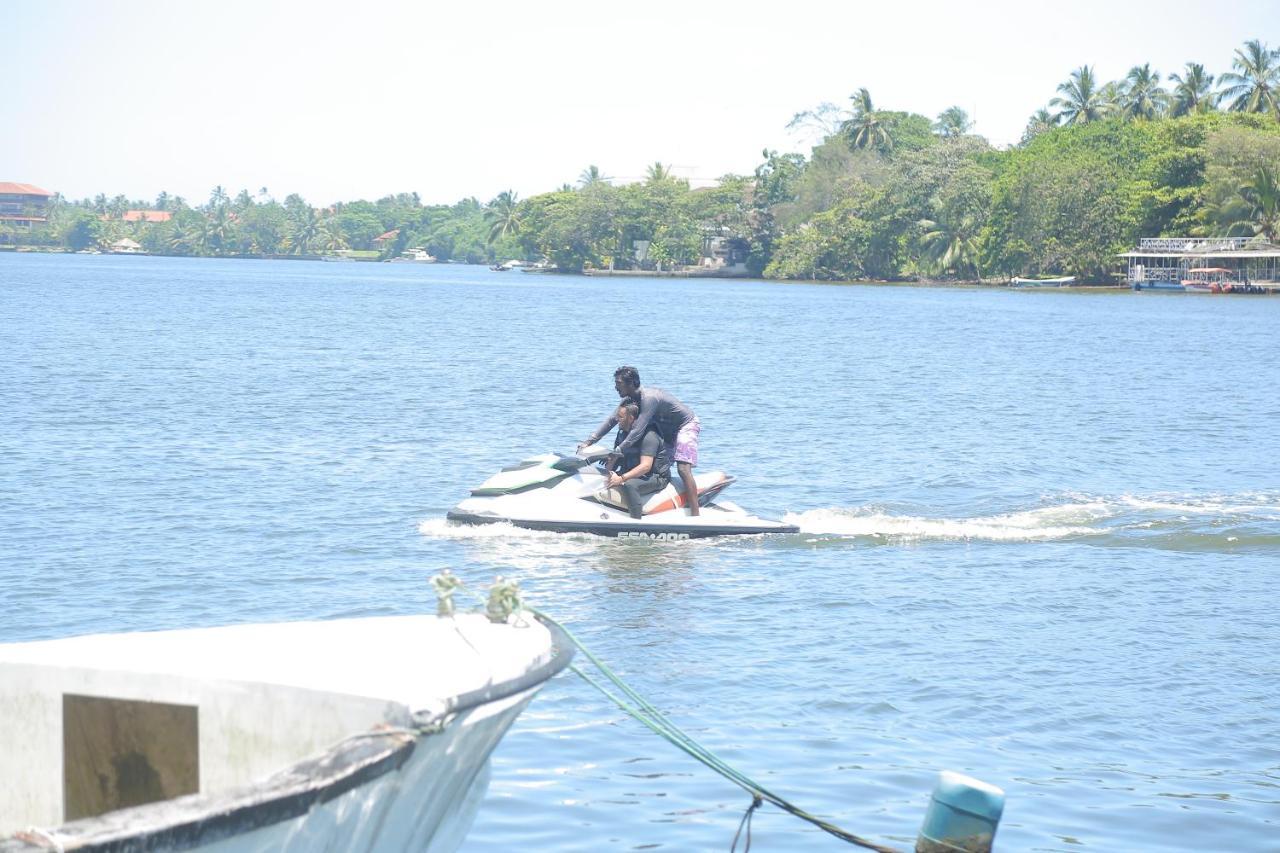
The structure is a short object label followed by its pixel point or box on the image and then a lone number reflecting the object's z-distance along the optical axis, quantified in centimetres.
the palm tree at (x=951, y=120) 16188
